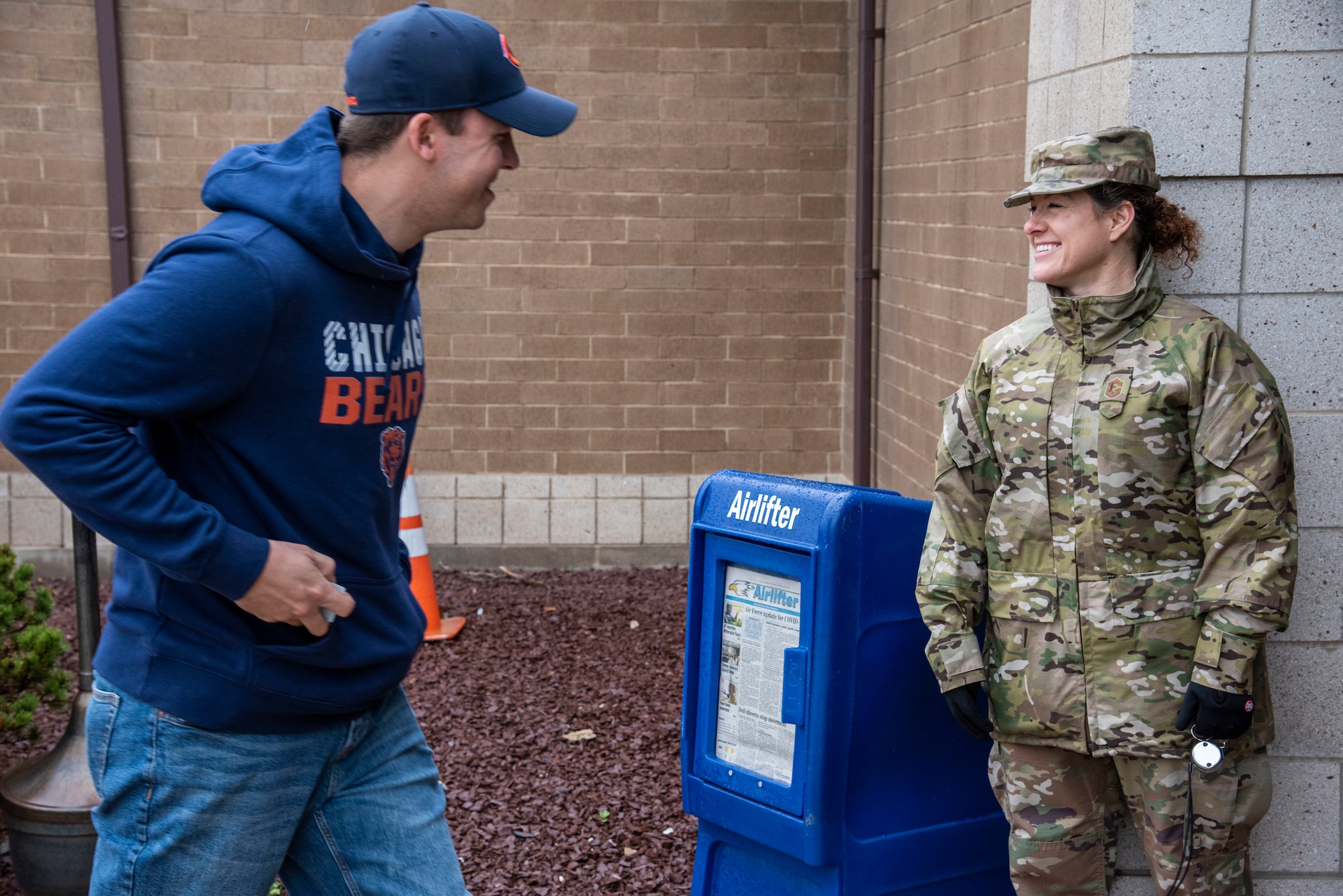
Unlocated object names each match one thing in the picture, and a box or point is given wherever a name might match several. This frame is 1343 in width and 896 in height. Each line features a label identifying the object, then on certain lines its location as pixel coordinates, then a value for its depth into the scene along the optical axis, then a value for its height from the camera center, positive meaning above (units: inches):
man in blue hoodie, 73.2 -13.3
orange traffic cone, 251.6 -60.7
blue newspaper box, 112.3 -40.5
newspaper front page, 115.8 -37.2
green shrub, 146.9 -45.1
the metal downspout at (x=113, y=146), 271.1 +20.4
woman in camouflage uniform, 102.0 -23.5
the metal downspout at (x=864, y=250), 261.0 -0.1
